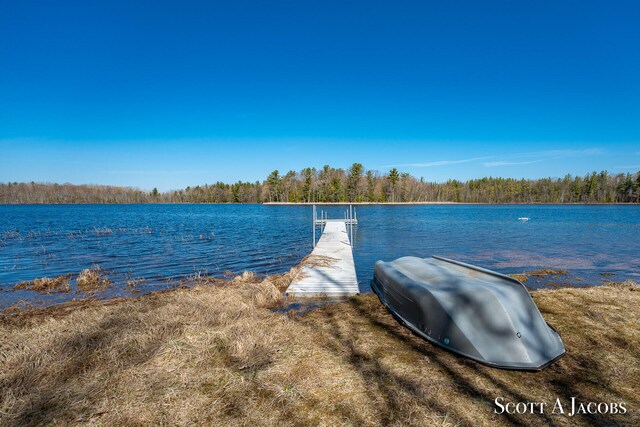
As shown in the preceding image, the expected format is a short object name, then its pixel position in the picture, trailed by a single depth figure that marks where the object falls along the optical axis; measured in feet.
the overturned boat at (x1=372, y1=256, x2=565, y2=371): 13.83
